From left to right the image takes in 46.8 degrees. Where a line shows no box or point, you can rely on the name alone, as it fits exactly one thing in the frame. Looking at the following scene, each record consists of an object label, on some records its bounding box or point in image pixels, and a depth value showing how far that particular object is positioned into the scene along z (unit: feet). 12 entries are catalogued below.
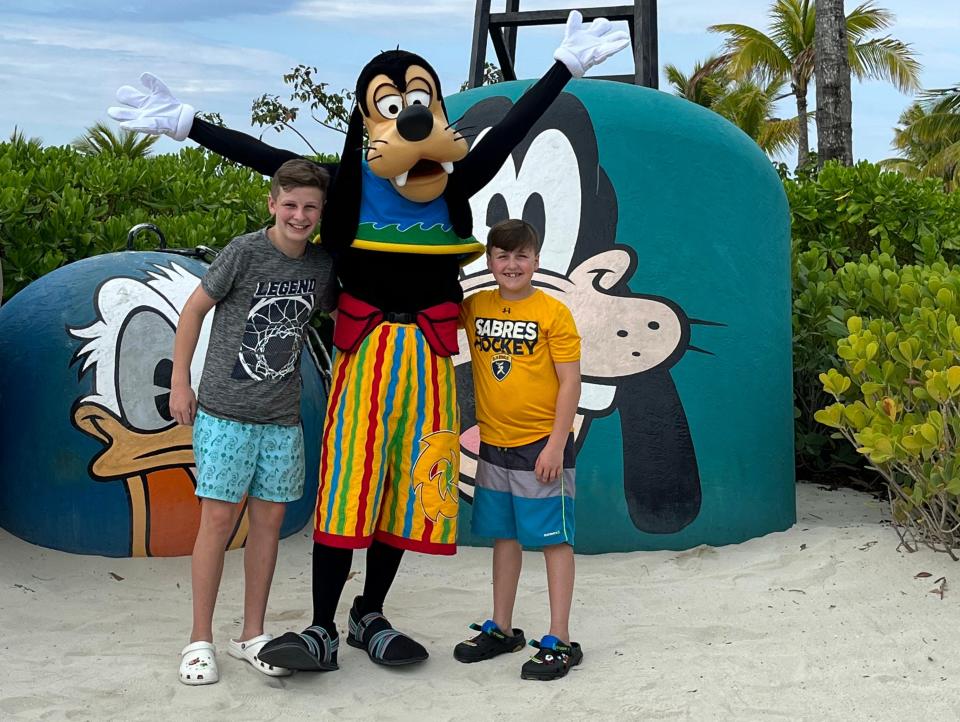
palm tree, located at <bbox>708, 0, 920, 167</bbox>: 93.15
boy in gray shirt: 10.86
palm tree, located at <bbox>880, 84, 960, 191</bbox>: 83.66
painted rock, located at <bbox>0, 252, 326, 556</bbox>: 14.02
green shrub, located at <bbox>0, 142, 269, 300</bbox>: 18.69
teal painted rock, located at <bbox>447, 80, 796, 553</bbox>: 14.89
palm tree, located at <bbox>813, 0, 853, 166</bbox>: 38.68
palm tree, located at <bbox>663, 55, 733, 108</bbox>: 103.50
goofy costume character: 10.89
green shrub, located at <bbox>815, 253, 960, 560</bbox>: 13.51
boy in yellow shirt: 11.12
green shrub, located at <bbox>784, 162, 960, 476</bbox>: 24.00
